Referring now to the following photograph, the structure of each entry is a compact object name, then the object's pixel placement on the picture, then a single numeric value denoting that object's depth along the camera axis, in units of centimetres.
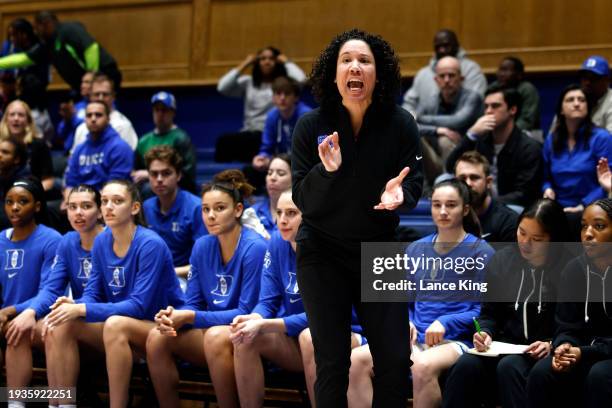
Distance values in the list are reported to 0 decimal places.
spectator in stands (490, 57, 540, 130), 982
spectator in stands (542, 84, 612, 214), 831
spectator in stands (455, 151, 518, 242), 756
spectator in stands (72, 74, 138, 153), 1122
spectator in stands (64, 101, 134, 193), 1030
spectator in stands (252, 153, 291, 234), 841
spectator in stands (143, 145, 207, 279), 884
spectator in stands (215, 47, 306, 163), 1105
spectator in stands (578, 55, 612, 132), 892
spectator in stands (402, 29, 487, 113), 1045
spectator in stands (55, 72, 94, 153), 1201
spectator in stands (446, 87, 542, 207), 860
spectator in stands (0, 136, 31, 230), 979
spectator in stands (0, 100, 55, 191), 1063
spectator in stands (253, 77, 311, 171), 1024
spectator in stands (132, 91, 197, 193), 1040
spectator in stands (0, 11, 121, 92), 1258
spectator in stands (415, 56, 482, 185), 946
